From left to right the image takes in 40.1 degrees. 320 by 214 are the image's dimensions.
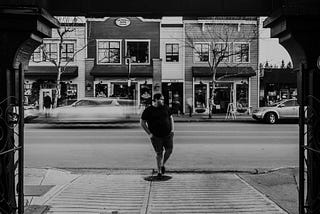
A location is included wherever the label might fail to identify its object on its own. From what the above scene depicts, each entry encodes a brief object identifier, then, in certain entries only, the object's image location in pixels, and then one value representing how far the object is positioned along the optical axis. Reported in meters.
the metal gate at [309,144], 4.79
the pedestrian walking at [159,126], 9.24
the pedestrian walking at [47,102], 30.75
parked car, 25.59
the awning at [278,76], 34.09
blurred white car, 22.31
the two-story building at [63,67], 32.16
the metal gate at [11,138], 4.94
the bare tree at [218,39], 33.09
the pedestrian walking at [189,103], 30.09
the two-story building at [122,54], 32.75
